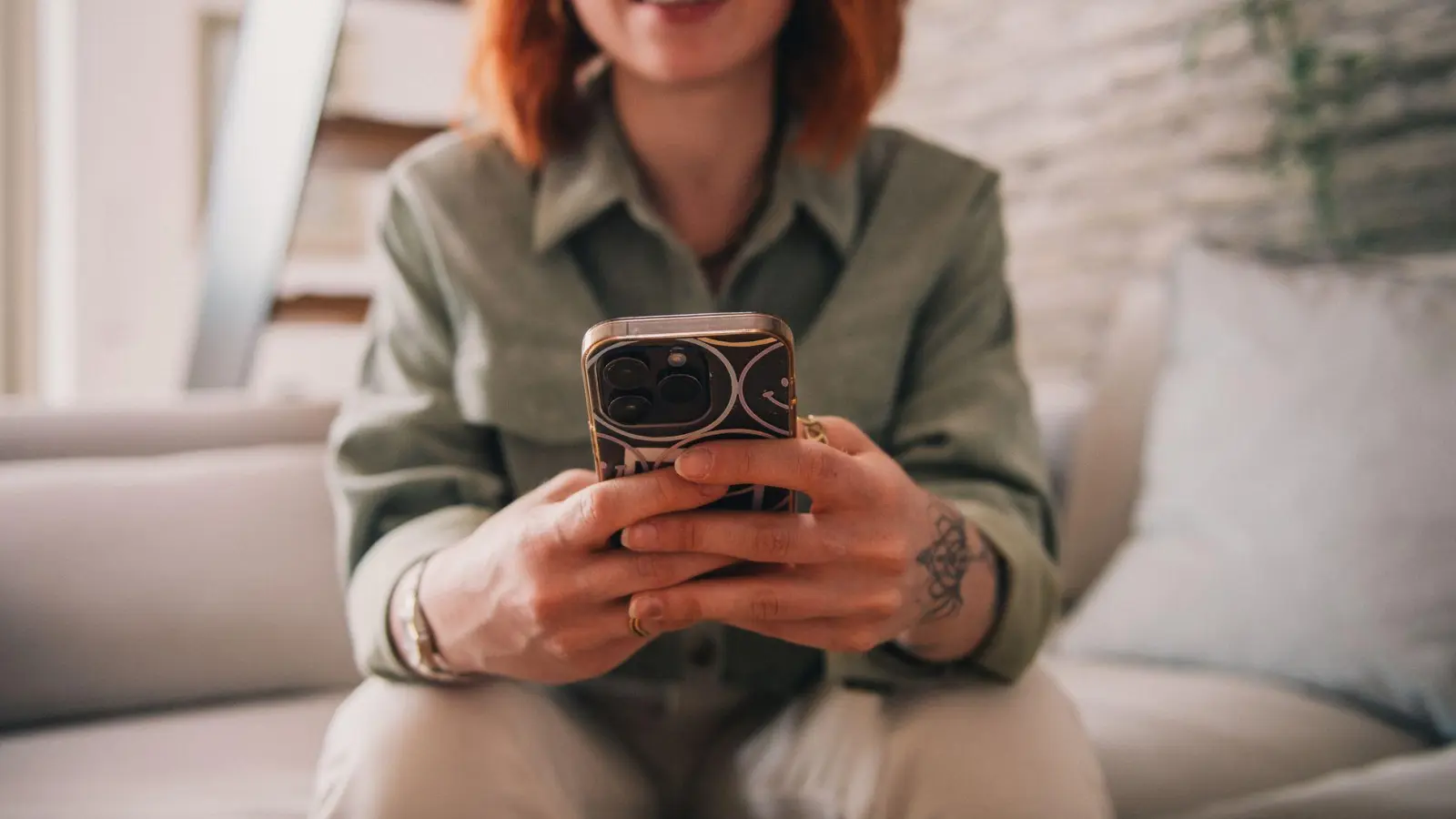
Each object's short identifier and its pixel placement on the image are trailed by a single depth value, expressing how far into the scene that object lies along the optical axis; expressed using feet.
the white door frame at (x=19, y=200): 10.05
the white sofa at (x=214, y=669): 2.70
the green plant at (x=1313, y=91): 4.50
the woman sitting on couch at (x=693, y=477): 1.93
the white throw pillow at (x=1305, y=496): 3.01
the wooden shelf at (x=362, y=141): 5.55
